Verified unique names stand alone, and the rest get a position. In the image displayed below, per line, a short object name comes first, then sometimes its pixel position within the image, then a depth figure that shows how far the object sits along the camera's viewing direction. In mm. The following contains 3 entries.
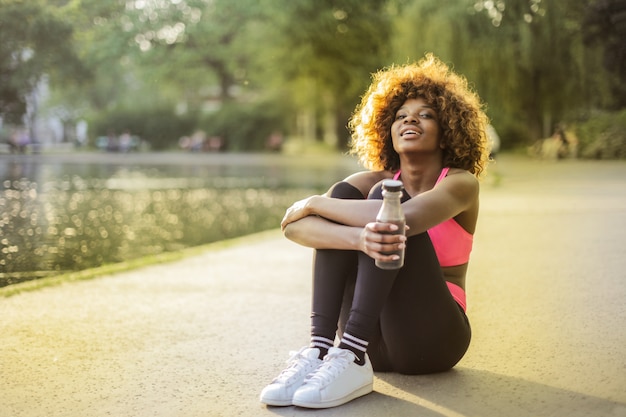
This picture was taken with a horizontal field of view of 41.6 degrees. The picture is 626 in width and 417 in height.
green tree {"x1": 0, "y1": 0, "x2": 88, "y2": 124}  7324
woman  2494
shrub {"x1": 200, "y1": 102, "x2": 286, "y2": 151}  34969
